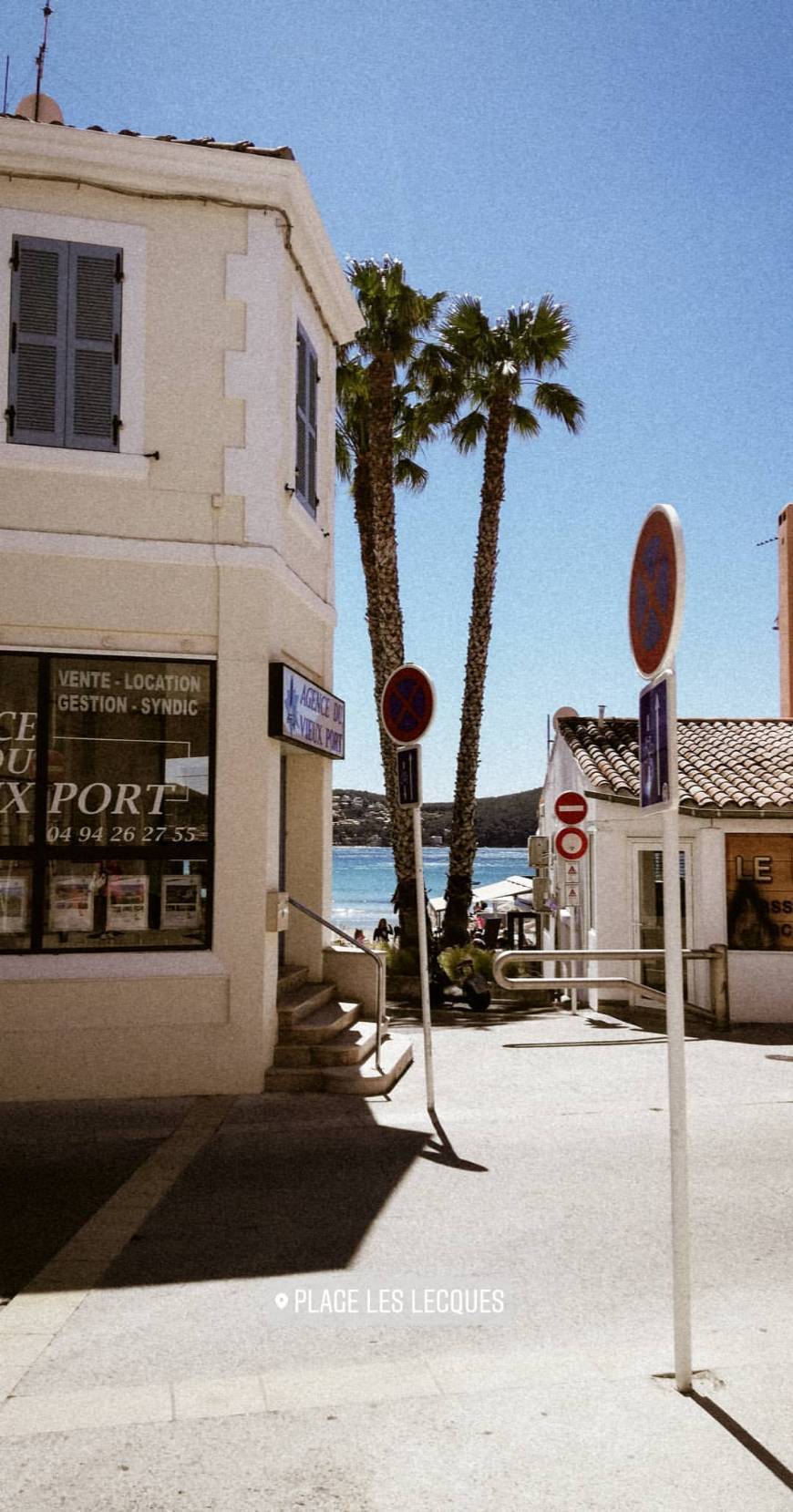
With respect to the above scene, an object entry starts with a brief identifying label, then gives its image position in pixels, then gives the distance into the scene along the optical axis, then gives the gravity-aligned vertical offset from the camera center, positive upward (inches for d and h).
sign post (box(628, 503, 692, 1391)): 149.2 +12.9
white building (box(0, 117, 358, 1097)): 332.2 +75.0
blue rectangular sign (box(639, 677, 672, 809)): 155.0 +16.0
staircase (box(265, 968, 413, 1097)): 337.1 -61.4
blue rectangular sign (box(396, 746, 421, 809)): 309.7 +22.9
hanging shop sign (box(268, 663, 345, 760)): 350.3 +49.0
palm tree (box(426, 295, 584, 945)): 820.6 +351.1
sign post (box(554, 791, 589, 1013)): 590.2 +14.2
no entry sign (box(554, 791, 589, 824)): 589.9 +26.3
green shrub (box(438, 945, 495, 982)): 724.0 -67.7
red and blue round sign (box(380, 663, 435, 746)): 307.1 +42.8
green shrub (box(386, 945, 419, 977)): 713.0 -67.3
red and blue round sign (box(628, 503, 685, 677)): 153.5 +38.2
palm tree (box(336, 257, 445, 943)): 800.3 +325.8
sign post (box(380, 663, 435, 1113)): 307.1 +37.4
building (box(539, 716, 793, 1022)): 548.4 -1.4
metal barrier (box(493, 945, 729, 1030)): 469.1 -52.2
